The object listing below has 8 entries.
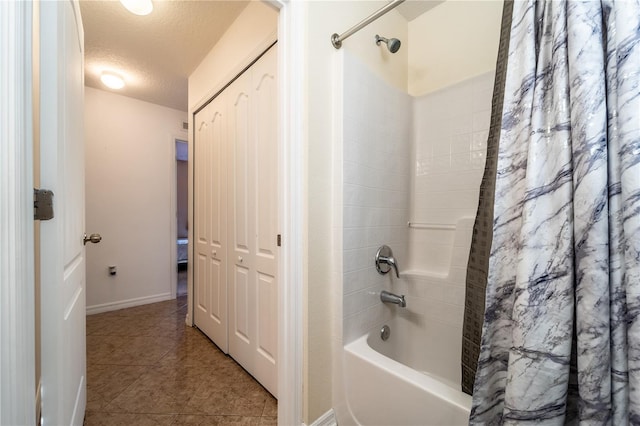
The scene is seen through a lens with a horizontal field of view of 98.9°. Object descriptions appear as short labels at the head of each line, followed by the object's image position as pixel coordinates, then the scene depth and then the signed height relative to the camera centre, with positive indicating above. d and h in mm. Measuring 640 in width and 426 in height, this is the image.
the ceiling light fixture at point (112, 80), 2528 +1188
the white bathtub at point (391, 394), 919 -697
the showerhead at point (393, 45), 1362 +819
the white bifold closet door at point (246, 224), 1571 -114
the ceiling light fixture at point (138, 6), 1668 +1249
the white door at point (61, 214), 703 -25
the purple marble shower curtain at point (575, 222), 641 -29
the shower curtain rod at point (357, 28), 1123 +809
